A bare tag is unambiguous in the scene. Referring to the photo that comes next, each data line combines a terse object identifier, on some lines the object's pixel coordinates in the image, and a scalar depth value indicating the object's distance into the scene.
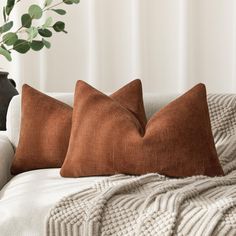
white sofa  2.18
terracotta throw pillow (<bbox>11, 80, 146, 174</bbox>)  2.91
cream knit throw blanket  2.00
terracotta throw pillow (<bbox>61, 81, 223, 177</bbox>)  2.55
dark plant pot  3.32
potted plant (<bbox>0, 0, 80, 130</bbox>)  3.32
